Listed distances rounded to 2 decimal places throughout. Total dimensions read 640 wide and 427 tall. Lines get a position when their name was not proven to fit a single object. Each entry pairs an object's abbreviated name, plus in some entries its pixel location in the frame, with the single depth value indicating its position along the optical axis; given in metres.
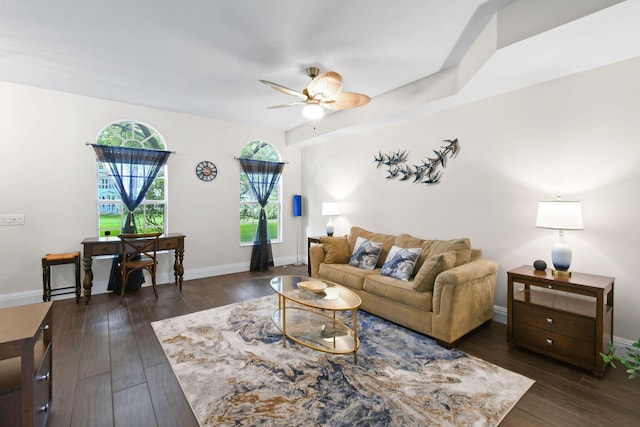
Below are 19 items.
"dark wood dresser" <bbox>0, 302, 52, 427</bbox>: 1.27
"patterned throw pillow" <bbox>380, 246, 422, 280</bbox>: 3.18
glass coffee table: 2.38
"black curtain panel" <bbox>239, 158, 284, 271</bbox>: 5.38
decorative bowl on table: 2.81
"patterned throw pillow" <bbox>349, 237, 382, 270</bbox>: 3.69
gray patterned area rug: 1.77
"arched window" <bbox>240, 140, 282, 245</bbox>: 5.45
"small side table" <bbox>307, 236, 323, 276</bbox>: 4.98
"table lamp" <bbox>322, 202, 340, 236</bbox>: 4.95
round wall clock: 4.89
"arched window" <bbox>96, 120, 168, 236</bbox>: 4.18
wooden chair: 3.71
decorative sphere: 2.58
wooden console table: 3.68
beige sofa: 2.56
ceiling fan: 2.57
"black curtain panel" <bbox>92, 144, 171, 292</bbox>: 4.10
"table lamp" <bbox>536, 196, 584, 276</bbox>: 2.35
